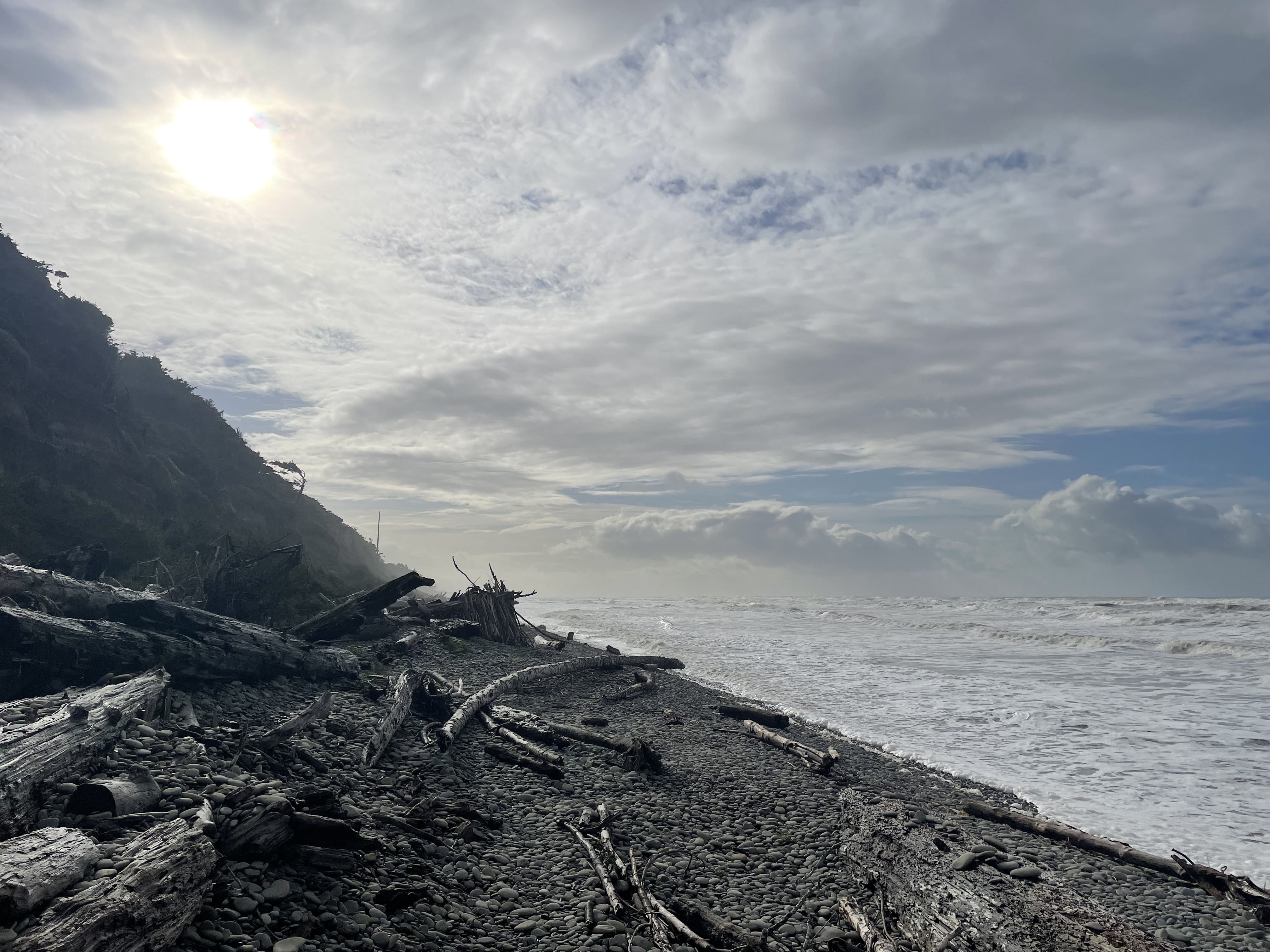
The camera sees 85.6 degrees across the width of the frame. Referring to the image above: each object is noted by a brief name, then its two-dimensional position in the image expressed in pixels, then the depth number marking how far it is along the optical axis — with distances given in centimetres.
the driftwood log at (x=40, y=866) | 382
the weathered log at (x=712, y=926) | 553
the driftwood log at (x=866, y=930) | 549
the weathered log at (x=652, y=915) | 540
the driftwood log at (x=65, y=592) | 1100
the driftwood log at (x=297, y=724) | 795
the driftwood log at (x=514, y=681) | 1059
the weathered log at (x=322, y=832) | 579
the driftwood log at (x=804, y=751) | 1083
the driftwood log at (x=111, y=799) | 546
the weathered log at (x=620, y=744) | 1039
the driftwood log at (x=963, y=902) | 512
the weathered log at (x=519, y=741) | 1013
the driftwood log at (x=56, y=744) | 516
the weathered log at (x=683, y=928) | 532
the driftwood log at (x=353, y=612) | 1536
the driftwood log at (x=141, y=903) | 371
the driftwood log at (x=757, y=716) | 1362
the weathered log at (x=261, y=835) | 535
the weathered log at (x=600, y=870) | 605
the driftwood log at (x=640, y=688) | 1640
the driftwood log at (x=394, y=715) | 898
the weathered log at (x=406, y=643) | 1752
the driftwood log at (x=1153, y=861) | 688
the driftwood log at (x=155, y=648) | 905
